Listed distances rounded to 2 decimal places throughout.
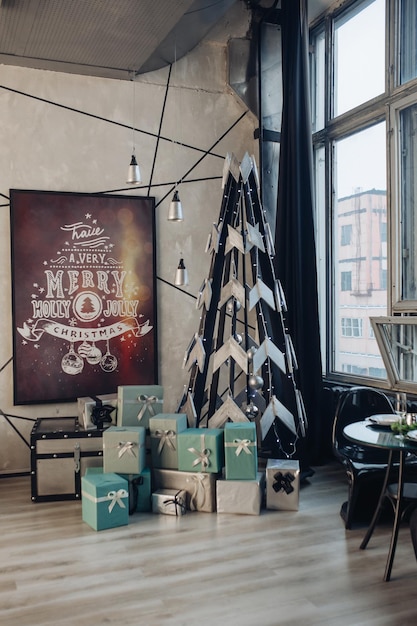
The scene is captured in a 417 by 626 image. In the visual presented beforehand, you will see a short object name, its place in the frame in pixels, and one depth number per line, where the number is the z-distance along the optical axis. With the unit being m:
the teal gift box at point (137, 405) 4.12
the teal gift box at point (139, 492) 3.73
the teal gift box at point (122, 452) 3.74
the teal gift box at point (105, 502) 3.42
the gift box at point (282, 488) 3.71
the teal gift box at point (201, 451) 3.74
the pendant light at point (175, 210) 4.23
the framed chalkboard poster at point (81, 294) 4.64
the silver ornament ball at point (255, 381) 4.02
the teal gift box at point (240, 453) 3.69
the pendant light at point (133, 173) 4.16
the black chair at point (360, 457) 3.44
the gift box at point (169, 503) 3.66
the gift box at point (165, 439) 3.88
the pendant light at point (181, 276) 4.28
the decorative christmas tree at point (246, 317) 4.08
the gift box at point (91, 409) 4.23
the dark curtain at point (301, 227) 4.79
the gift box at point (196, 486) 3.73
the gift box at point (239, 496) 3.66
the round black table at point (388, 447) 2.74
